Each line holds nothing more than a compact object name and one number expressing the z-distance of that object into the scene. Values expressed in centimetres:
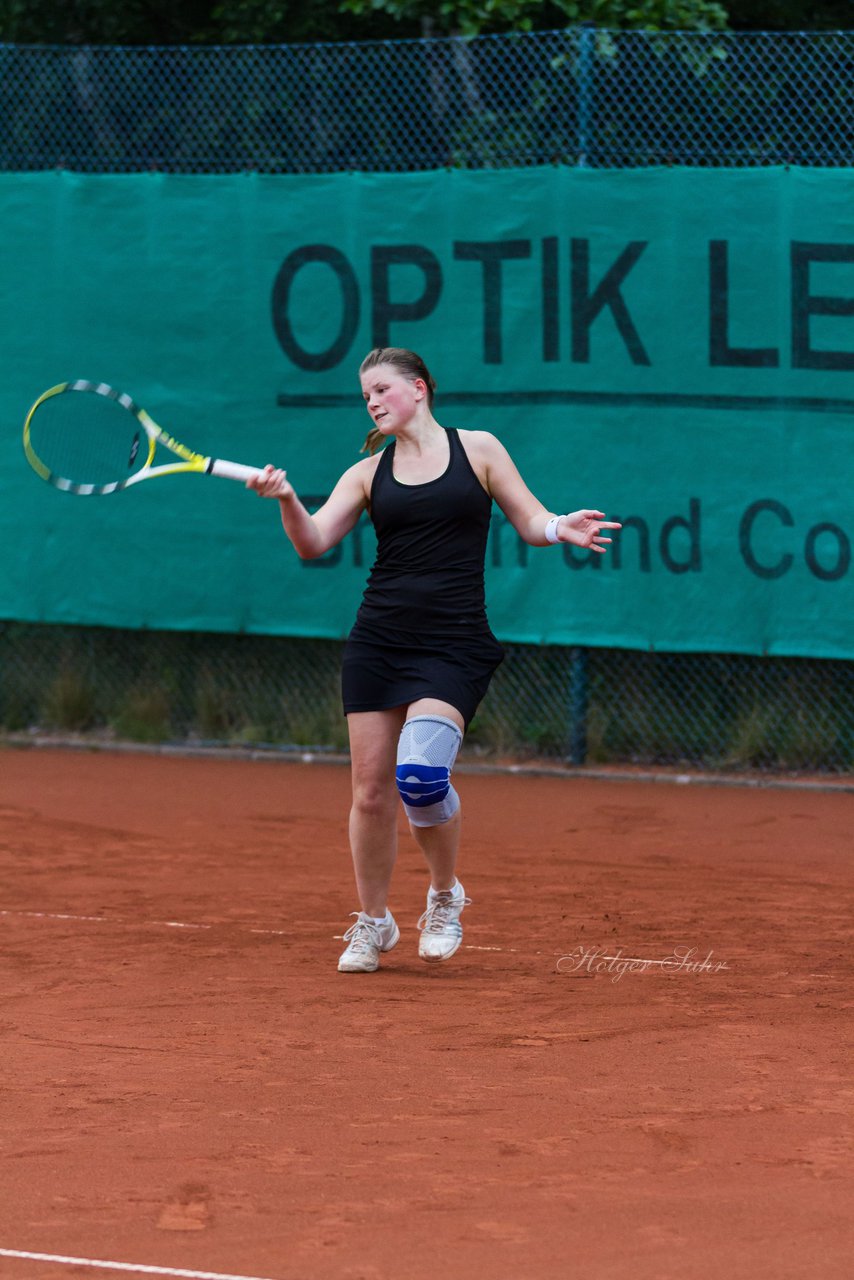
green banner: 1609
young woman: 1044
